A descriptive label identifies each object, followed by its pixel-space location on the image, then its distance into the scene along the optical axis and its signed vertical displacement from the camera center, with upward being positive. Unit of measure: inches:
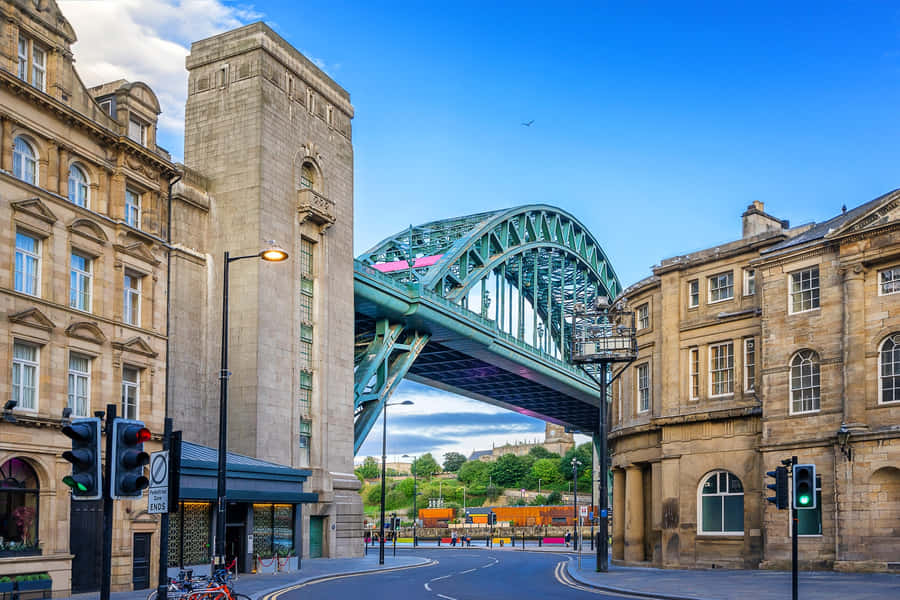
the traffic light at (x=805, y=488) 874.8 -74.4
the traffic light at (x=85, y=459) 489.1 -28.3
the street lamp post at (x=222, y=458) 959.0 -55.3
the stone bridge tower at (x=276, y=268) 2053.4 +283.3
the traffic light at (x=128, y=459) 498.6 -28.9
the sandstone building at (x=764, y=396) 1449.3 +6.9
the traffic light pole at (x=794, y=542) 864.9 -120.4
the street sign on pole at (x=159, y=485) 563.8 -46.8
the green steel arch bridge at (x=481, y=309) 2780.5 +275.4
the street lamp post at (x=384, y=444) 2042.2 -97.6
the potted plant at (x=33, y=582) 1135.6 -204.5
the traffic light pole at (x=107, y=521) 482.6 -58.4
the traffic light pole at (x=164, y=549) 589.9 -90.9
